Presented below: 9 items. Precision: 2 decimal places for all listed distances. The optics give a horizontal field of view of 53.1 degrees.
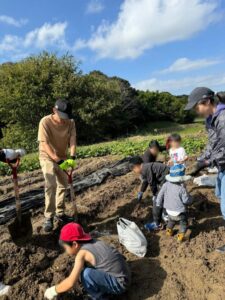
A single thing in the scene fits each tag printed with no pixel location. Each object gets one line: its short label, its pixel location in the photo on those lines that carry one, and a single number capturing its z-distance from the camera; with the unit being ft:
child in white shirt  12.10
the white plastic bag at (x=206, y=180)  13.68
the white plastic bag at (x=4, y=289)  7.54
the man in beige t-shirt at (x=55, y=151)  10.12
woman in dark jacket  7.52
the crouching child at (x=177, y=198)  9.24
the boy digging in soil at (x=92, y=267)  6.80
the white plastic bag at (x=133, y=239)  8.75
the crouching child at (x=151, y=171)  10.88
